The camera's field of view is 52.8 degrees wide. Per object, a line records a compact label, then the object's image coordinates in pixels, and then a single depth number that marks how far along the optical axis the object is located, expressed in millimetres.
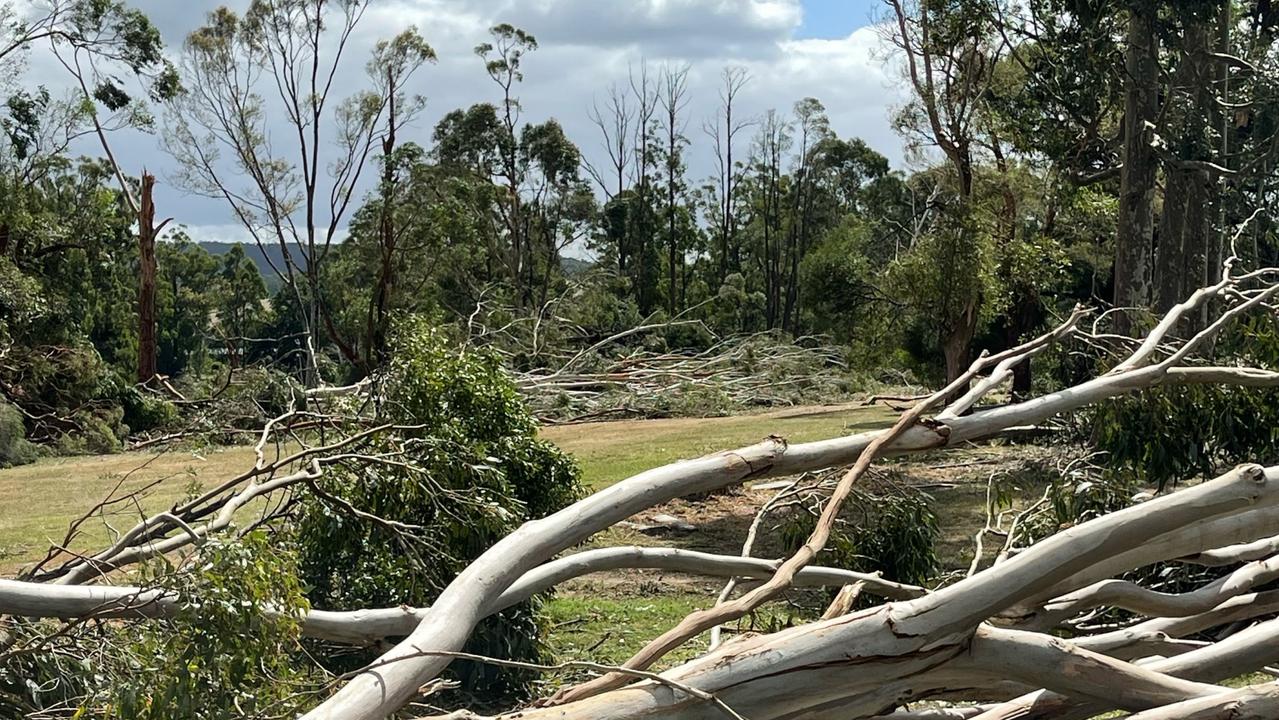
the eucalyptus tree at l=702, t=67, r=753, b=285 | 48938
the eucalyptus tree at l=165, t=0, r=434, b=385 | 32875
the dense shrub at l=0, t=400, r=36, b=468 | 17531
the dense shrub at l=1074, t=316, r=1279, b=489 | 6168
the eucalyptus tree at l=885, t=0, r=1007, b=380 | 16844
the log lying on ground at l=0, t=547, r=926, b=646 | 3562
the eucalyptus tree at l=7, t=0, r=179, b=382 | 26016
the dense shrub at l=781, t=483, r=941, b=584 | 6352
